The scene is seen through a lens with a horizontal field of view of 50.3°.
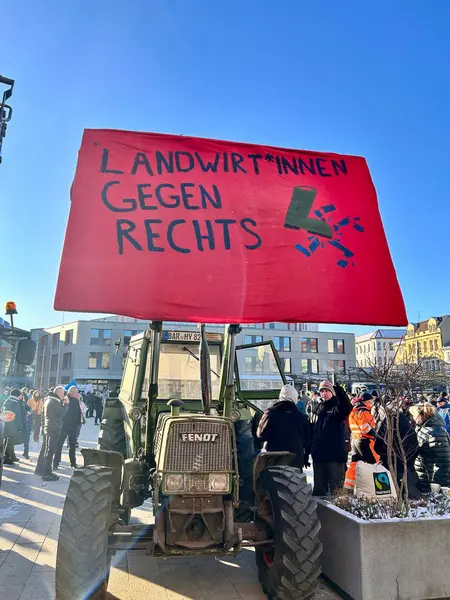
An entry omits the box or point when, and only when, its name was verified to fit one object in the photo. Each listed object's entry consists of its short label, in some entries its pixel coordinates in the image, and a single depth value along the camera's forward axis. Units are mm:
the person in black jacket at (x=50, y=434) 9945
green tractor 3830
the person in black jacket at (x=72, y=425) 11031
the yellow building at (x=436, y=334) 88688
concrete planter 4109
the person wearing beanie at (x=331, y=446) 6285
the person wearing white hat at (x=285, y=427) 5750
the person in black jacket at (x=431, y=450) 6883
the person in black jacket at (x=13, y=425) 10344
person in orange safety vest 5781
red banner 4082
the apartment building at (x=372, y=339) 97625
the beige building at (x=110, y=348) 61625
